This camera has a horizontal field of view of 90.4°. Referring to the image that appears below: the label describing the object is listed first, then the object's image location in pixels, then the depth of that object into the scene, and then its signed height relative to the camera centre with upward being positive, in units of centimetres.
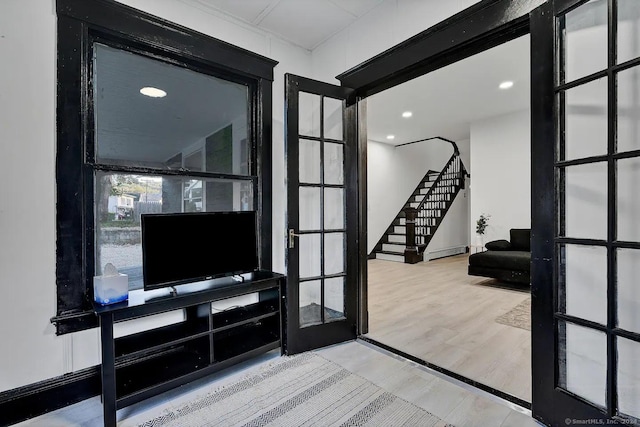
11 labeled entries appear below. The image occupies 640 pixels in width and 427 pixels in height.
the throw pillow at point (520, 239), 505 -51
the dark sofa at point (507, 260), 442 -75
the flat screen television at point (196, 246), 202 -25
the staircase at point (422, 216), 693 -19
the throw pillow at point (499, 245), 502 -59
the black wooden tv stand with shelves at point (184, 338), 174 -84
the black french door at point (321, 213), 257 -4
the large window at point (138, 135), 195 +56
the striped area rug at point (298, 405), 176 -117
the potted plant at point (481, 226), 609 -35
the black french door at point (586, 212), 143 -2
